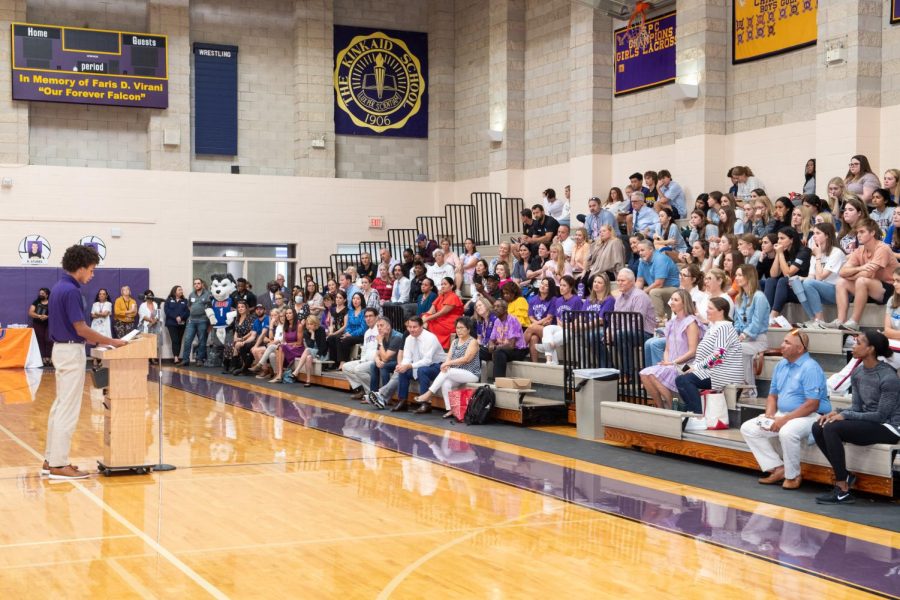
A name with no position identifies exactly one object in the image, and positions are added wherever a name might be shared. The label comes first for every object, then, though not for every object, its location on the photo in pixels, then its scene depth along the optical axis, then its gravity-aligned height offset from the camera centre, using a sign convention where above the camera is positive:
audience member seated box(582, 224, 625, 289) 14.02 +0.31
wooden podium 8.14 -0.98
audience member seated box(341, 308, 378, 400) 13.68 -1.13
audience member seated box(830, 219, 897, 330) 9.63 +0.06
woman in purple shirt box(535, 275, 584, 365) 12.09 -0.40
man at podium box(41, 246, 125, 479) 7.88 -0.45
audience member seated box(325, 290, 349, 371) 16.22 -0.75
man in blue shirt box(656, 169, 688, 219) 16.30 +1.34
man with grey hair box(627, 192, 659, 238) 15.45 +0.94
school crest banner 23.25 +4.38
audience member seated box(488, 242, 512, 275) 16.09 +0.41
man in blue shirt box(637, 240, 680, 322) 12.15 +0.04
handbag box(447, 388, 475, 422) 11.59 -1.34
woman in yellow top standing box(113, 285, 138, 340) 20.66 -0.71
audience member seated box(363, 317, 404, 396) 12.95 -0.87
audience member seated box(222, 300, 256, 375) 18.44 -1.20
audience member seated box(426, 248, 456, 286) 17.38 +0.14
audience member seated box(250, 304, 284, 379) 17.28 -1.11
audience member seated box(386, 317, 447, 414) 12.38 -0.93
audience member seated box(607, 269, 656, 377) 10.94 -0.23
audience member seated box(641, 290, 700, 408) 9.60 -0.65
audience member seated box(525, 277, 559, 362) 12.57 -0.39
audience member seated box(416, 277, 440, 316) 14.77 -0.27
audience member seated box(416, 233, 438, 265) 19.22 +0.54
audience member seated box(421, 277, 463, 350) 13.62 -0.48
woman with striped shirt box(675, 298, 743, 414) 9.02 -0.69
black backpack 11.33 -1.37
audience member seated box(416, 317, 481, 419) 11.87 -0.99
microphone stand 8.58 -1.55
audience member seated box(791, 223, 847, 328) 10.27 +0.04
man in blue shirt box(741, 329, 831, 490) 7.52 -0.96
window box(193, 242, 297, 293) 22.48 +0.36
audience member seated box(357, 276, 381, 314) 17.11 -0.26
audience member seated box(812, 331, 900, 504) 7.05 -0.92
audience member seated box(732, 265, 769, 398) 9.64 -0.35
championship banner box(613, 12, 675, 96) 17.83 +3.90
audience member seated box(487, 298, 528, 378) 12.27 -0.72
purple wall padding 20.55 -0.21
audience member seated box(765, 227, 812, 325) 10.56 +0.16
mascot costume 20.36 -0.71
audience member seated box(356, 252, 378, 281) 19.30 +0.20
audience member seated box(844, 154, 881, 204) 12.02 +1.19
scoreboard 20.50 +4.17
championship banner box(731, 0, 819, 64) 15.13 +3.76
